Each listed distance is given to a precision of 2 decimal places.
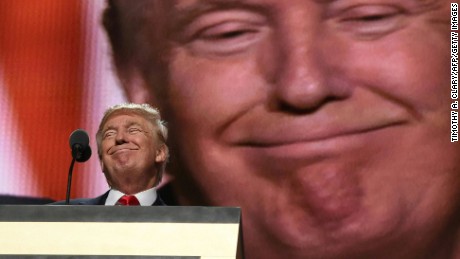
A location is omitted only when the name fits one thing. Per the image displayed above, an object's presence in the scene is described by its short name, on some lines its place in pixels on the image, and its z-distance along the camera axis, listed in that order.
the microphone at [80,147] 3.85
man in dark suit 4.00
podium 3.39
